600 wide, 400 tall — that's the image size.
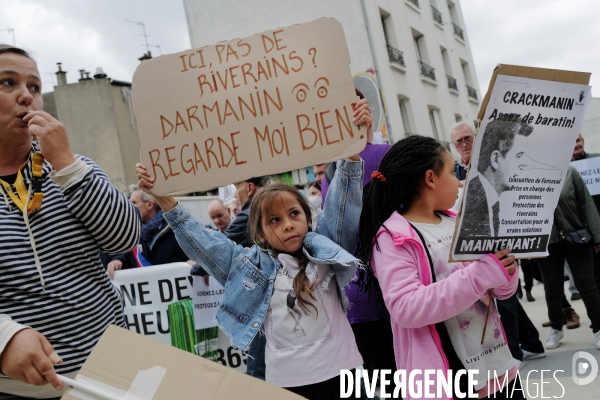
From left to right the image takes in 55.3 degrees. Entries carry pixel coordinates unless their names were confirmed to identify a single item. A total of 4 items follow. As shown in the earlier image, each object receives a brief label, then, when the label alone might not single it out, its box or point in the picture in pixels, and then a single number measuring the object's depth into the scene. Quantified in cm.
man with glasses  522
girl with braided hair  203
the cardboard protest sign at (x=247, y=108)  231
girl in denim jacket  240
